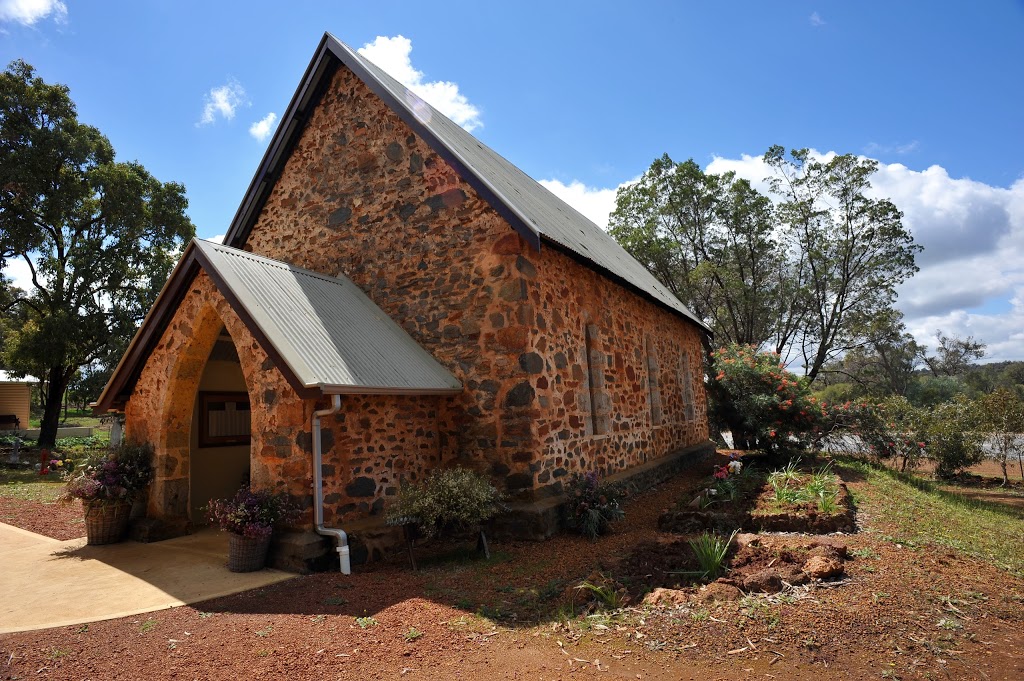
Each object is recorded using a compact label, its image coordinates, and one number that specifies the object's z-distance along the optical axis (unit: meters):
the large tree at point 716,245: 27.45
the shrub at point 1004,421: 14.77
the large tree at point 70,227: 19.03
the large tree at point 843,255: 25.09
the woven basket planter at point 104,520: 8.09
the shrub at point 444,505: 6.82
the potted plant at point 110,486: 8.02
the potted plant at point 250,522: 6.46
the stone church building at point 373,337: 7.14
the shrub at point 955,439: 15.45
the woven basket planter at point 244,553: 6.50
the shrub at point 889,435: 16.02
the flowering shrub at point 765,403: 14.24
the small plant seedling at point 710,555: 5.53
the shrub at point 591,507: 8.02
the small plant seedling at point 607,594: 5.11
